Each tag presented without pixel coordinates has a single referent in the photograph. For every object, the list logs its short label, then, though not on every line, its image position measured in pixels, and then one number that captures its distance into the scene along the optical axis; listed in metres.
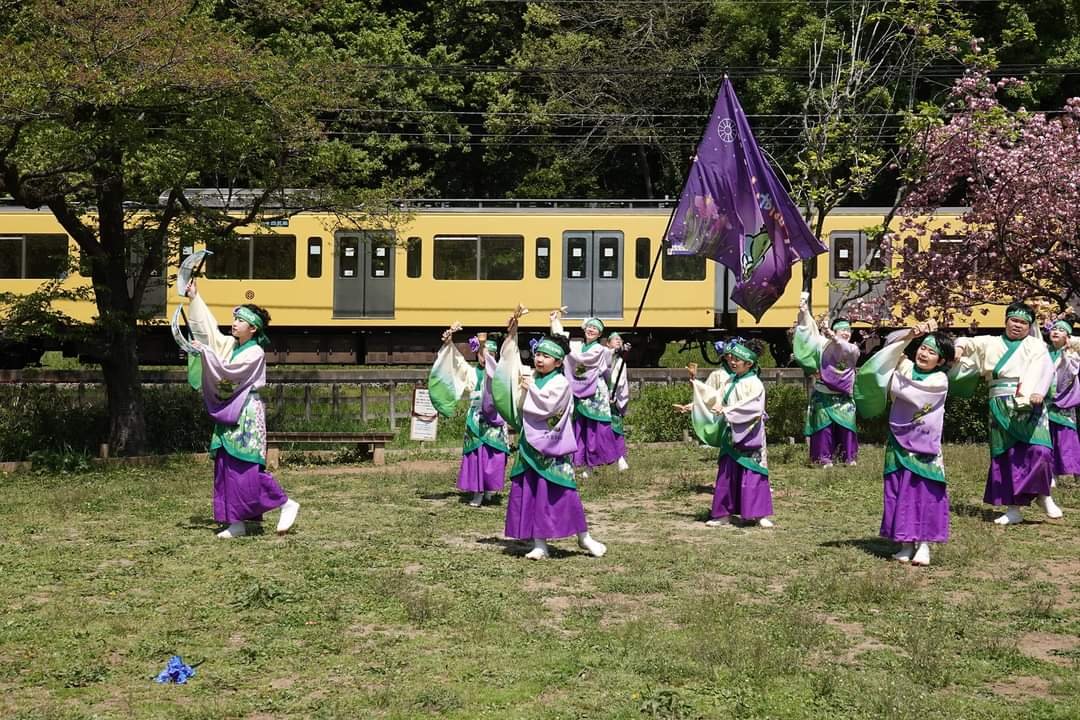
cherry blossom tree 17.23
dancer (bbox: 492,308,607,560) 9.12
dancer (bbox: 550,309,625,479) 13.59
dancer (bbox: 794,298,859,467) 13.60
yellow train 24.92
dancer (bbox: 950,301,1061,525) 10.49
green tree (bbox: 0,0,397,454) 12.62
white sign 17.67
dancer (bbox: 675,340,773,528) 10.48
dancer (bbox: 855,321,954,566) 9.06
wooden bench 15.20
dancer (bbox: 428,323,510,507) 11.98
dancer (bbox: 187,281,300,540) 9.65
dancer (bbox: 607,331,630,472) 14.45
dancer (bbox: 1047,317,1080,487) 11.86
